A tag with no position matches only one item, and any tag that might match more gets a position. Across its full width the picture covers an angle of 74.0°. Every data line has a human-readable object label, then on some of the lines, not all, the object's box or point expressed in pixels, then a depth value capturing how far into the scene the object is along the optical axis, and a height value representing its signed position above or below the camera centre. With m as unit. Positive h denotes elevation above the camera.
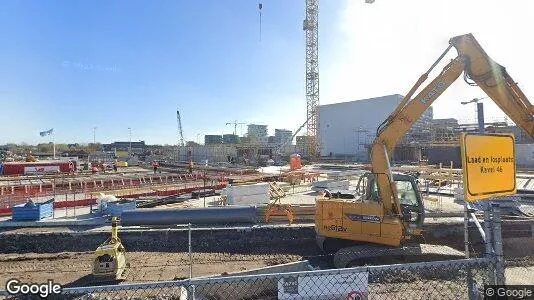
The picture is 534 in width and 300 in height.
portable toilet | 35.39 -1.07
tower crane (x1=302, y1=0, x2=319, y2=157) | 69.75 +15.76
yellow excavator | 8.62 -1.06
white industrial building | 67.44 +5.86
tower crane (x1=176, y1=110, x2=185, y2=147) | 106.12 +7.64
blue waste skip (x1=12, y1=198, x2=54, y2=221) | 13.67 -2.23
